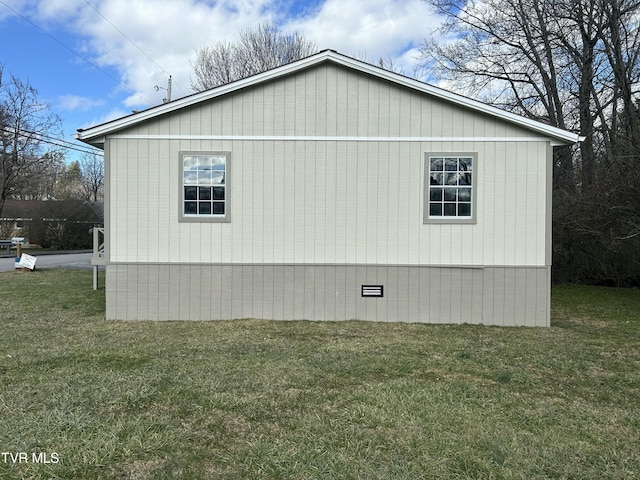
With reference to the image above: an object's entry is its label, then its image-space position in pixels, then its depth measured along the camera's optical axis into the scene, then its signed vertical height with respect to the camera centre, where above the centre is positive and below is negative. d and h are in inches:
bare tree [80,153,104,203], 1873.8 +246.8
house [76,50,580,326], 287.6 +20.8
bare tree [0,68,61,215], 1008.2 +194.6
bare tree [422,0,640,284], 449.7 +185.5
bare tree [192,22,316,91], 927.7 +376.7
